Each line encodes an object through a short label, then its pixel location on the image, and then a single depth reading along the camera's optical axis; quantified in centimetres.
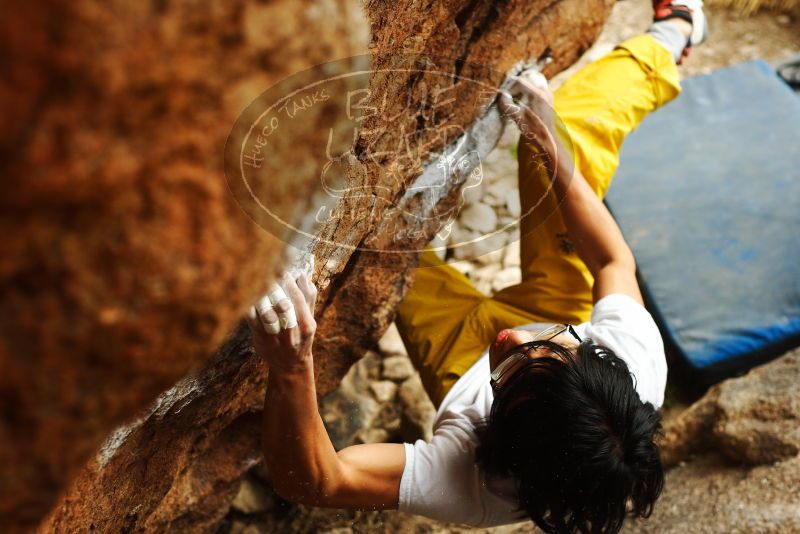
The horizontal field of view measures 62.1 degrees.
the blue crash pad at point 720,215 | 266
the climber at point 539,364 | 133
